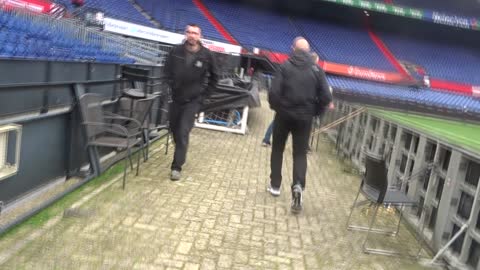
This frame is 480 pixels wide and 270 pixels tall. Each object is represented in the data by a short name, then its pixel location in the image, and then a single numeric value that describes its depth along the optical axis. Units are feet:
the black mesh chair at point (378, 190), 14.34
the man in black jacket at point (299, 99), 16.97
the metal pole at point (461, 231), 13.29
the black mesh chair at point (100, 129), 17.43
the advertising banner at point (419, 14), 83.20
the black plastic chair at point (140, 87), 24.00
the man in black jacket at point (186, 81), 19.39
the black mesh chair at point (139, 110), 21.15
